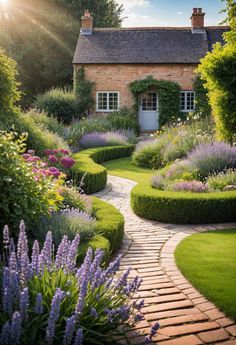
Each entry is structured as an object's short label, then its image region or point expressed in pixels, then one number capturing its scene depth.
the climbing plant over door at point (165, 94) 25.06
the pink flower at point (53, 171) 7.10
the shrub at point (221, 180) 9.38
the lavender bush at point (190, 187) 9.09
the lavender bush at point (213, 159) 10.43
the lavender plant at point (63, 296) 3.05
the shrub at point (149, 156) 14.87
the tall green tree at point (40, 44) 32.97
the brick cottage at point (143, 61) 25.33
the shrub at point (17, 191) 4.80
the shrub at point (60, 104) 24.30
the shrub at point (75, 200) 7.29
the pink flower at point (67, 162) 9.08
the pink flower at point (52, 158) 9.11
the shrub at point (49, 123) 16.64
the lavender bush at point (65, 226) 5.50
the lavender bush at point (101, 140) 17.58
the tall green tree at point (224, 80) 11.95
